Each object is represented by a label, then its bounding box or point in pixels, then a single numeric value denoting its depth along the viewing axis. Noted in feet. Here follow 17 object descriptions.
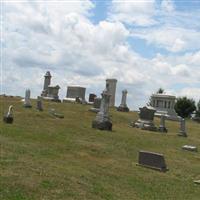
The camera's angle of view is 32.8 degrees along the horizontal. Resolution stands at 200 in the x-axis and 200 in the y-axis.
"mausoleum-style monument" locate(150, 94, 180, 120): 123.97
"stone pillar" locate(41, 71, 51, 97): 137.07
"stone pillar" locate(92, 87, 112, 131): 73.13
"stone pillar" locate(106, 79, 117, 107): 127.28
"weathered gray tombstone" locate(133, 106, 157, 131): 86.13
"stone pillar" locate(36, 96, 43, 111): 87.81
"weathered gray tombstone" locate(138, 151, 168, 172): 44.71
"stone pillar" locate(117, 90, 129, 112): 118.55
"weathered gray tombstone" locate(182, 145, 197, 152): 63.41
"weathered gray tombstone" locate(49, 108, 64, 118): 82.63
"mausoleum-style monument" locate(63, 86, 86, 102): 132.79
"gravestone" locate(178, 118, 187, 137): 83.53
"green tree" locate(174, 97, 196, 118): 181.75
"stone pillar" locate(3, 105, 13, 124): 62.72
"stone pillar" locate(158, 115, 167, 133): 86.90
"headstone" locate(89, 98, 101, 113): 98.22
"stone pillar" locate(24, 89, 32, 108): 90.36
